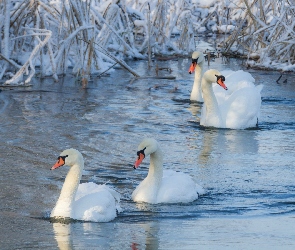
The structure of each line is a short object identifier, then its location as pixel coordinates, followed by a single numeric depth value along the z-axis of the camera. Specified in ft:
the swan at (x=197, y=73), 95.81
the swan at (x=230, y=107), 80.59
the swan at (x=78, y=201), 48.44
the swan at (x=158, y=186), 53.11
